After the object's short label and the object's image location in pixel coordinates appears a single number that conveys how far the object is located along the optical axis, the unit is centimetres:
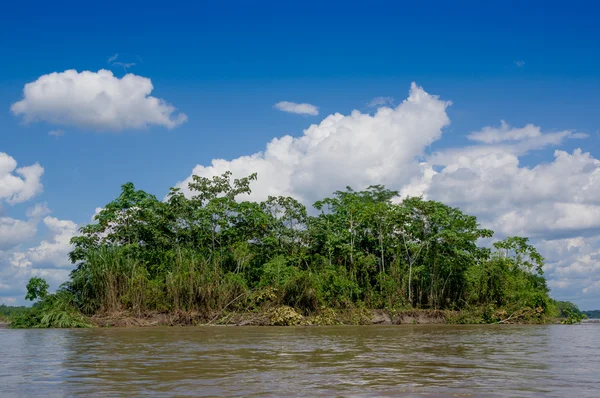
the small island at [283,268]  2708
